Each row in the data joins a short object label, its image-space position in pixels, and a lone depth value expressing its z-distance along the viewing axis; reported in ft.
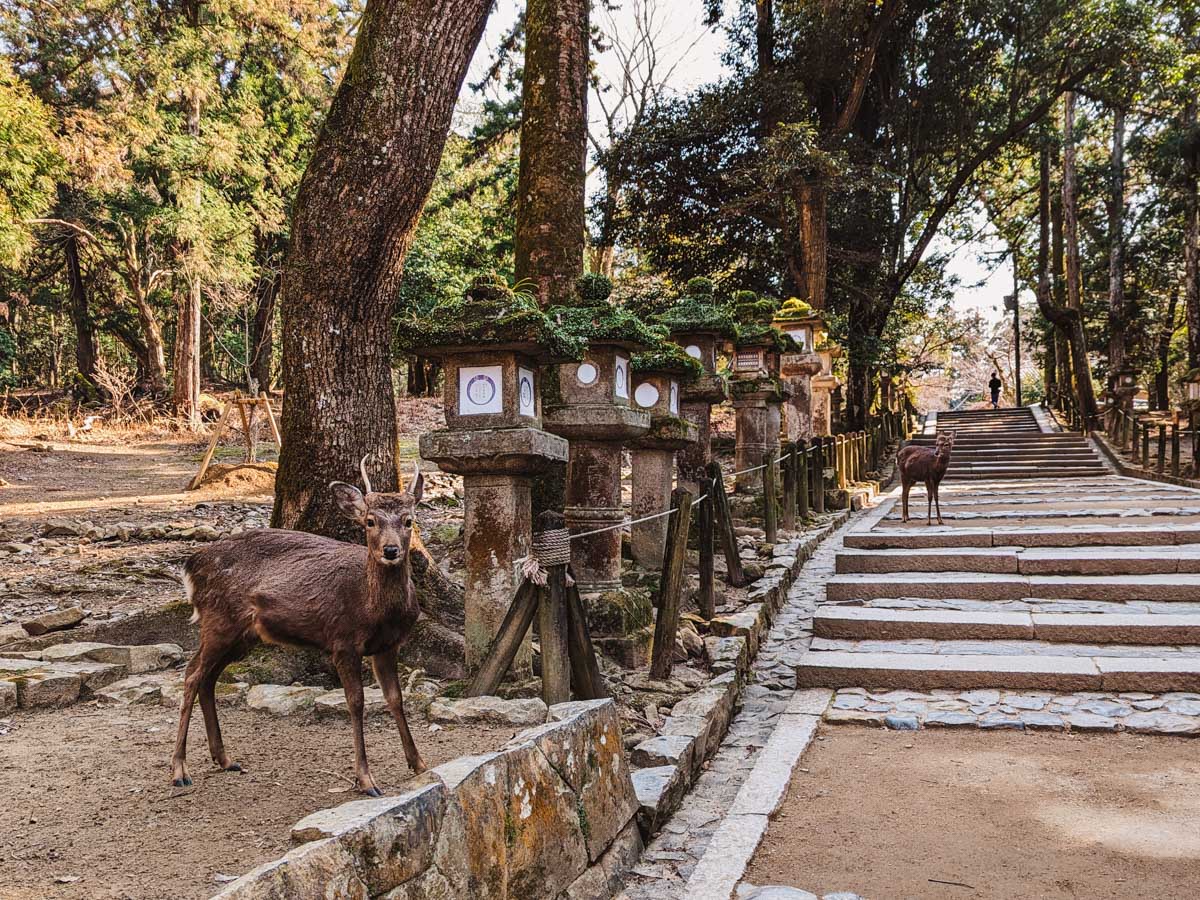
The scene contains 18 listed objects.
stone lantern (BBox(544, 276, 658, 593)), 20.80
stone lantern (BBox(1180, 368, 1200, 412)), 50.72
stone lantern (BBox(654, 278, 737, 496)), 31.71
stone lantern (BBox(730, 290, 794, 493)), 38.88
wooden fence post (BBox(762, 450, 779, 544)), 32.42
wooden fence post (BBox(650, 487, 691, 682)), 18.76
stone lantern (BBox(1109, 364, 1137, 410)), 72.95
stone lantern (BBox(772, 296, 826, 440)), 47.06
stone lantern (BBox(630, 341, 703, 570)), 25.16
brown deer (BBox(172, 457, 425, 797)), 11.28
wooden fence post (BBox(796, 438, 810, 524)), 37.65
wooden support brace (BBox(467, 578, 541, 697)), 14.75
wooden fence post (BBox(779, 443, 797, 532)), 35.68
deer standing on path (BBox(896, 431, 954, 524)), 32.86
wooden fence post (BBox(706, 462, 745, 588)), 24.77
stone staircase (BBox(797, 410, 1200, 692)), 19.60
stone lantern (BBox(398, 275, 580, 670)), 16.42
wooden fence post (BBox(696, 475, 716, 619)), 23.31
